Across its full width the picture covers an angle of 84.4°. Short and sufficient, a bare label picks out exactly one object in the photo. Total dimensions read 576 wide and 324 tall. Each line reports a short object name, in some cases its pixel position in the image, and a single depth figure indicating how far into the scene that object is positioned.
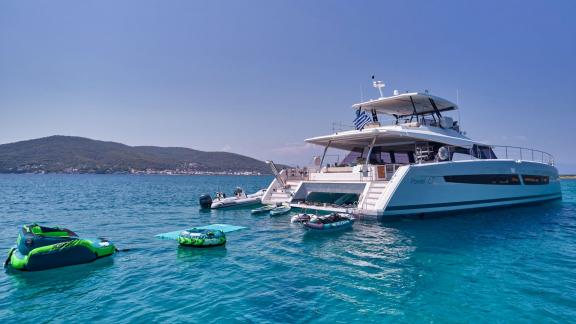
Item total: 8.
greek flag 23.00
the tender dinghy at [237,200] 25.91
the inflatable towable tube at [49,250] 10.14
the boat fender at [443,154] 19.23
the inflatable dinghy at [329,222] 15.35
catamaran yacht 17.91
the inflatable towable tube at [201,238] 12.83
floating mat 14.65
